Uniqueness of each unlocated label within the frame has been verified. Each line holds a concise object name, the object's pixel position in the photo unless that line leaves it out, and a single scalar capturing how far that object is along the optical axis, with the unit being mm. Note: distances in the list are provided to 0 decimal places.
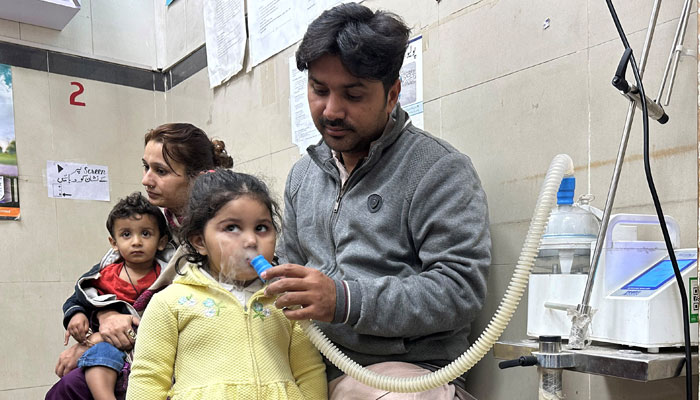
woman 1593
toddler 1631
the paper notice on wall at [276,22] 2037
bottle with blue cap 1134
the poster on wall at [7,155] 2625
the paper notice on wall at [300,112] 2070
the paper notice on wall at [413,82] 1618
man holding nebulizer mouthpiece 1095
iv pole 927
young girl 1131
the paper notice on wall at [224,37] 2443
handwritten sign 2770
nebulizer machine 946
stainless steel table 856
